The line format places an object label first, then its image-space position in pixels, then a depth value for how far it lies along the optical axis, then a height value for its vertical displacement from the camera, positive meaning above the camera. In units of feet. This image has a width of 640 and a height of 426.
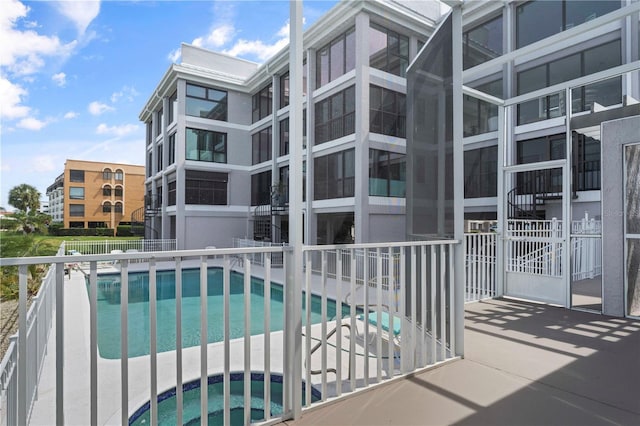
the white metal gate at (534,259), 14.88 -2.19
